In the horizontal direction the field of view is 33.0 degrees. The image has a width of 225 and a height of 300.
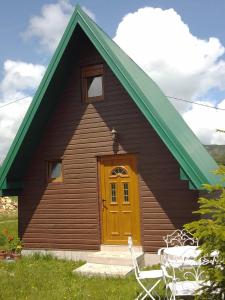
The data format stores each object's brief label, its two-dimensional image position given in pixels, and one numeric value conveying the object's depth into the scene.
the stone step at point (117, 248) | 10.49
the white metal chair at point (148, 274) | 6.39
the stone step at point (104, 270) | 8.70
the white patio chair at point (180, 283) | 5.77
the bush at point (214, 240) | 4.01
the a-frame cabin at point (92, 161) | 10.18
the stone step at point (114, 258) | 9.46
